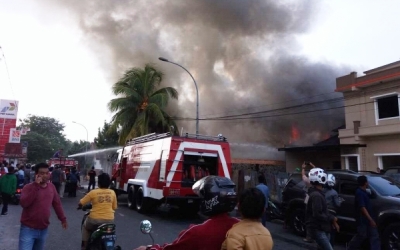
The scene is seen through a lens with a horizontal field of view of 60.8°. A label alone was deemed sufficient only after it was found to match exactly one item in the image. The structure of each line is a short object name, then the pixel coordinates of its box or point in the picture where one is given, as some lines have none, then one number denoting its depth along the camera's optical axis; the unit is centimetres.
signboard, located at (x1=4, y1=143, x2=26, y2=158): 2502
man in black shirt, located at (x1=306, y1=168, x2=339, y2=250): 466
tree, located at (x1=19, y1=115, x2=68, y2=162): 5400
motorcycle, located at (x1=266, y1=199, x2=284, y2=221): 1005
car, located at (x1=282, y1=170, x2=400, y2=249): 629
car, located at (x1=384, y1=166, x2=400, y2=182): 1231
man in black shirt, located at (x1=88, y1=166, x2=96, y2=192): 1850
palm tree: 2341
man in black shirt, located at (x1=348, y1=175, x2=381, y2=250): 554
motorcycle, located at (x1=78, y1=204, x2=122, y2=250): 441
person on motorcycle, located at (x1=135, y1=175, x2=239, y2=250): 216
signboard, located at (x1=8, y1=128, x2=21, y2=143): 2958
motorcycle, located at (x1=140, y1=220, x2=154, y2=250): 284
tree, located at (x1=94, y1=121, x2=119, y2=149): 4303
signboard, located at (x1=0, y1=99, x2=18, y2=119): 2912
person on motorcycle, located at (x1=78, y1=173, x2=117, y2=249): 480
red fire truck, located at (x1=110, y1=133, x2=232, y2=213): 1017
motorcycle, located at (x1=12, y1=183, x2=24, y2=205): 1304
